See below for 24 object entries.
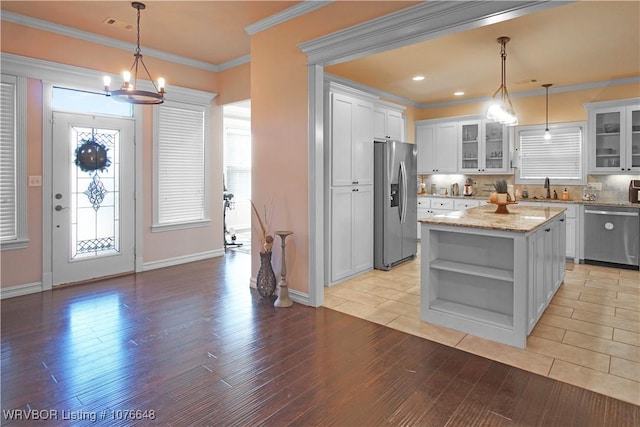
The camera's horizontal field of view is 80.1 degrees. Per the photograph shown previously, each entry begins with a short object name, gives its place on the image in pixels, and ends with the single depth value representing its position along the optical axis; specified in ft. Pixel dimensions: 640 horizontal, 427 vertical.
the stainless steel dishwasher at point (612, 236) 17.92
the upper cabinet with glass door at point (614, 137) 18.43
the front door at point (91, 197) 15.19
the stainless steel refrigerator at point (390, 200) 17.63
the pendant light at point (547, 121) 20.51
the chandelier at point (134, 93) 11.27
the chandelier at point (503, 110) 12.83
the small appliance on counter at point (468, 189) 24.21
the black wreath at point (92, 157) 15.69
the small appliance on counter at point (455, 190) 25.14
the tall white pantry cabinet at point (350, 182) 15.30
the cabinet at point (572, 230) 19.43
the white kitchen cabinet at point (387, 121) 18.06
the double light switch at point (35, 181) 14.39
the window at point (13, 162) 13.73
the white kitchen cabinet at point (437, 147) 24.44
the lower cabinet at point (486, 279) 9.89
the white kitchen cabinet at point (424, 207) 24.78
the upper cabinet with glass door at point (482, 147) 22.70
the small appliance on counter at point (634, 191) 18.28
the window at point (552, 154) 20.51
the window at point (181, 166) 18.26
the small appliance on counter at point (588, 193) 20.17
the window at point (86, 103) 15.10
